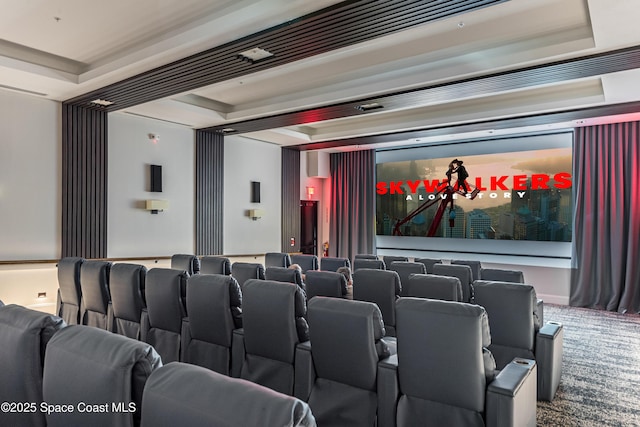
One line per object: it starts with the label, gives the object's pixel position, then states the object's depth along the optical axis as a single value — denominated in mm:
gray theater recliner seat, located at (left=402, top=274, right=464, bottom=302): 3705
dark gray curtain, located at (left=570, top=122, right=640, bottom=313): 7527
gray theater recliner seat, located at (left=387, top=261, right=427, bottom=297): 5152
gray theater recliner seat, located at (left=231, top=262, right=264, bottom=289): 4816
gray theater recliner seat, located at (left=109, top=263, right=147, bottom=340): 4043
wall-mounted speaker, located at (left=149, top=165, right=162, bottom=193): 7816
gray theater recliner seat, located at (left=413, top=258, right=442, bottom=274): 6312
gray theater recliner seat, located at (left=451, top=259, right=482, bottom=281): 5910
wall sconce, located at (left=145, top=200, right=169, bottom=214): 7668
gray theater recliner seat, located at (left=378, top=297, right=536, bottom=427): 2314
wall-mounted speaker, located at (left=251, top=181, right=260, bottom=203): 9852
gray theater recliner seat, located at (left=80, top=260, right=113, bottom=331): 4383
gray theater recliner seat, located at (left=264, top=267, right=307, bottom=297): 4395
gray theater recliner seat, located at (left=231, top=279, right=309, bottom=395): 2988
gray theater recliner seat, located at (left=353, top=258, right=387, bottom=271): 5645
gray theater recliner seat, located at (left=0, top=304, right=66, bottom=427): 1698
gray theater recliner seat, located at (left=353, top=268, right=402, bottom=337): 4082
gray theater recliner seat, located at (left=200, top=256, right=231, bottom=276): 5477
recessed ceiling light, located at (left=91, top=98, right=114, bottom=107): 6397
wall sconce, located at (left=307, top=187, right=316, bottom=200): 11578
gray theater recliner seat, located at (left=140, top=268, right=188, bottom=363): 3721
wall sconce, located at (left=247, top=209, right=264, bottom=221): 9703
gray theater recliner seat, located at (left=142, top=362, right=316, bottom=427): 1021
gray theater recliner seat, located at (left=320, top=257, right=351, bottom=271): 6230
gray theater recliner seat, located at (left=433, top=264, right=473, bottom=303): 4910
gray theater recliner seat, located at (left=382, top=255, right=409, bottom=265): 6953
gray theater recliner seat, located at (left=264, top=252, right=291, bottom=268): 6512
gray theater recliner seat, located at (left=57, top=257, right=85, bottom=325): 4766
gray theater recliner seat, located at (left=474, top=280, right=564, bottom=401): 3484
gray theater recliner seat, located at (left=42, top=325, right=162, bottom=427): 1343
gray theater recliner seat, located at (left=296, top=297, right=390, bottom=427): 2545
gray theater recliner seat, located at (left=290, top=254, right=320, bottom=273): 6730
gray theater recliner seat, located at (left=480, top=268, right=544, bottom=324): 4768
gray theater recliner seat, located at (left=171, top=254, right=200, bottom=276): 5820
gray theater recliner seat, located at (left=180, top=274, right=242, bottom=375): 3344
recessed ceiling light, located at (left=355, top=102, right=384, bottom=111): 6631
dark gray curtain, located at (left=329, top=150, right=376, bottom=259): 11211
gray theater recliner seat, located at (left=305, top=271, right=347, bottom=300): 4109
